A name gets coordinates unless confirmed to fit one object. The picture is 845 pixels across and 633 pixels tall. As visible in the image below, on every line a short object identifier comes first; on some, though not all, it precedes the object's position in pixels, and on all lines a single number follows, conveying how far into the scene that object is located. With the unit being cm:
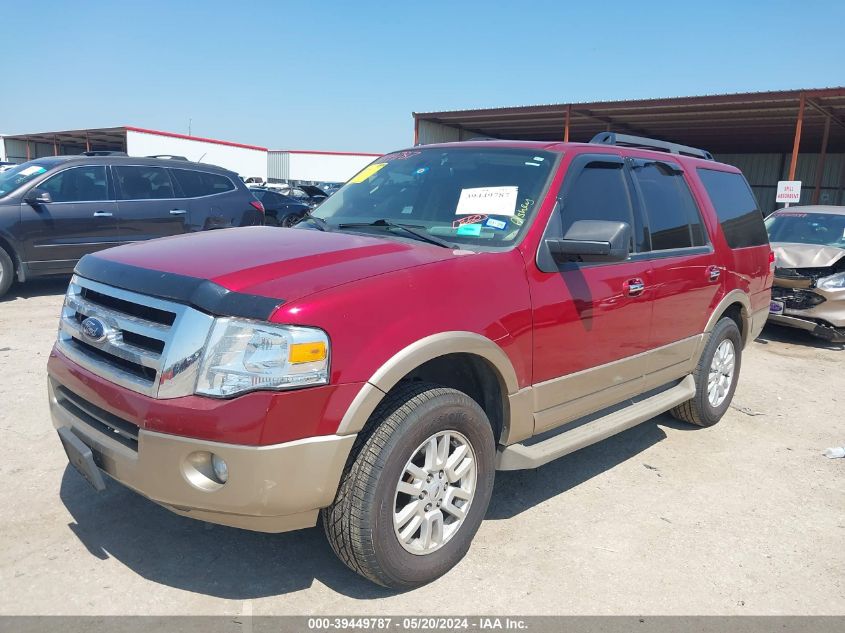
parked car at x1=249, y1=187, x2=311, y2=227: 1742
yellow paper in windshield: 418
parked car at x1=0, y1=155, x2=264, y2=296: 813
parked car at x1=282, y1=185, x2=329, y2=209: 2394
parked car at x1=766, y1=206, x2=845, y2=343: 766
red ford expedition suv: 231
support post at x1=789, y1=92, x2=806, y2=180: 1514
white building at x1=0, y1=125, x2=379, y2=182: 3272
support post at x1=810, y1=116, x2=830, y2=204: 1915
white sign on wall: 1286
